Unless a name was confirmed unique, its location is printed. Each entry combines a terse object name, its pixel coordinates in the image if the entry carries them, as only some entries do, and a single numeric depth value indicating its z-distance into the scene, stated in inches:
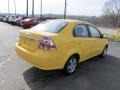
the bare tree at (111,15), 1121.1
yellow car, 92.7
